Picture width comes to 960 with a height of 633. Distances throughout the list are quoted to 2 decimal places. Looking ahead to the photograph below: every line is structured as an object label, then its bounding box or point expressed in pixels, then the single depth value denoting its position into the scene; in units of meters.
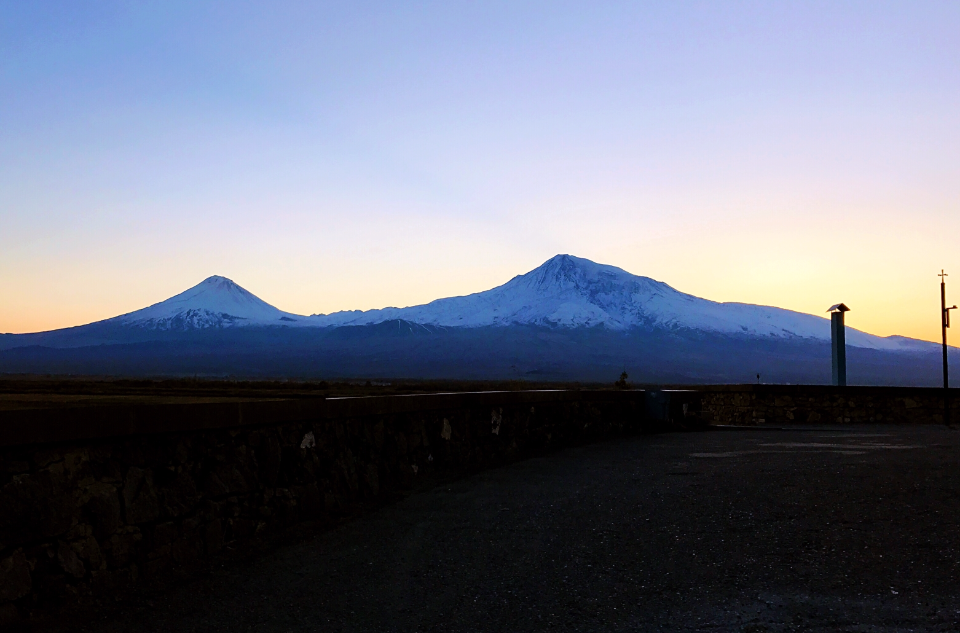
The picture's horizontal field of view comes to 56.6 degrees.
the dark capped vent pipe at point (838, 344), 28.28
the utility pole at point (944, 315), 23.34
